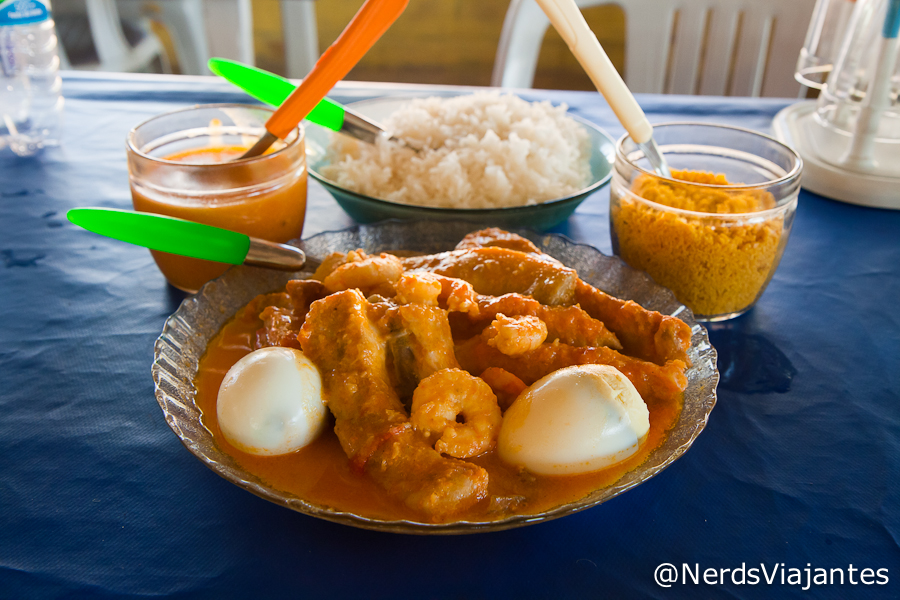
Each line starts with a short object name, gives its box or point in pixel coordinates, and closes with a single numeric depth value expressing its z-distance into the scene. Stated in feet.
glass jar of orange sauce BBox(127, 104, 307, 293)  1.52
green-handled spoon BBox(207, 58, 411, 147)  1.80
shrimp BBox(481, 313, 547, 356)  1.21
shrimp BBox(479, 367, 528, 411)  1.24
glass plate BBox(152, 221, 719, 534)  1.05
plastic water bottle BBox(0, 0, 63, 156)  2.29
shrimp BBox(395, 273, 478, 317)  1.25
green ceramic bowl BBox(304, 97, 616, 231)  1.63
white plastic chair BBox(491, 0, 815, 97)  3.32
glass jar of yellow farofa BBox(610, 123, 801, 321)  1.50
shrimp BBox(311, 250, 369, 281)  1.43
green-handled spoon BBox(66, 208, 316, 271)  1.42
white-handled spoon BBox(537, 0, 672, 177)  1.44
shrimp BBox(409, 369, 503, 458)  1.14
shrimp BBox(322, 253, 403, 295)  1.35
